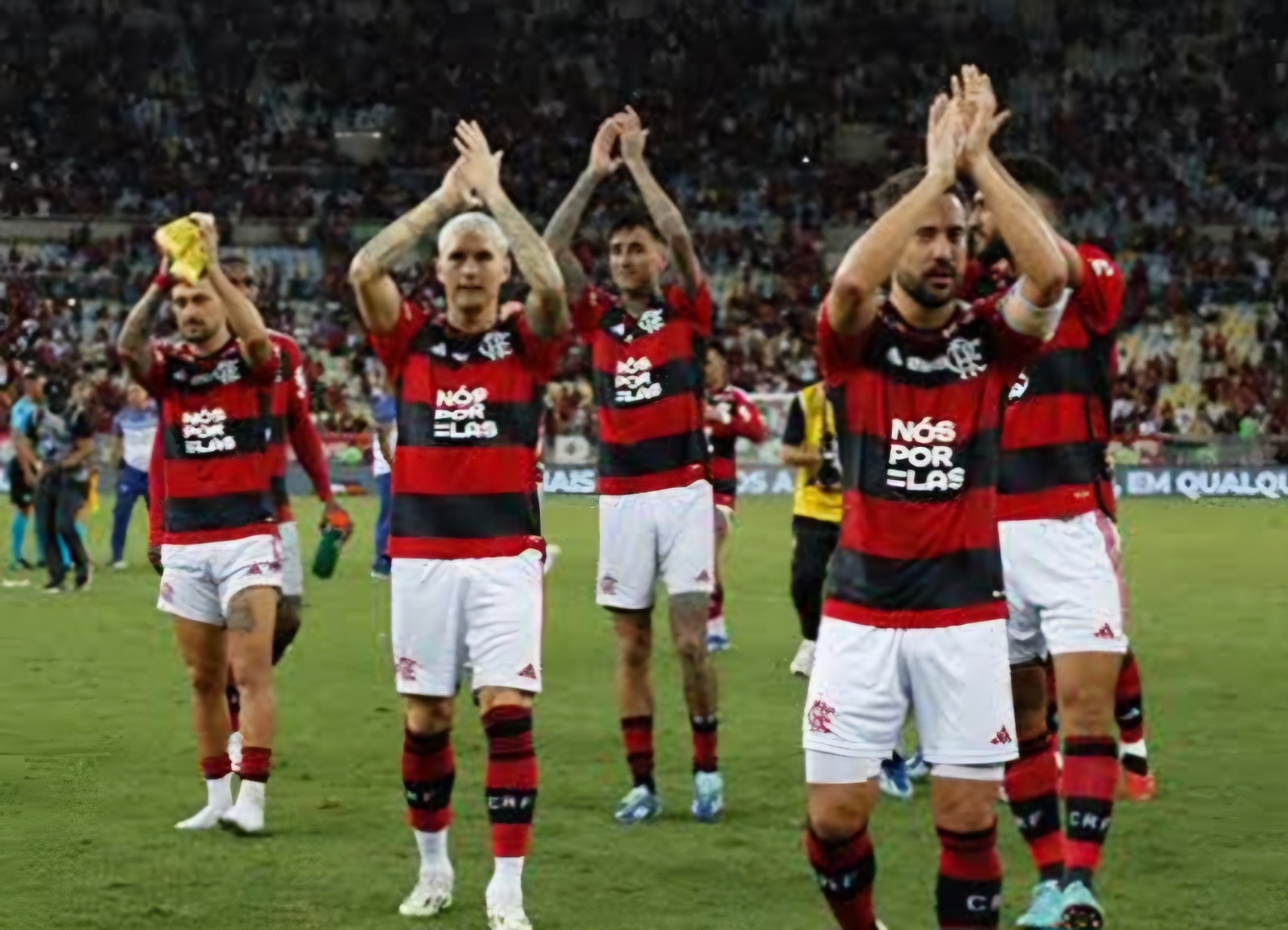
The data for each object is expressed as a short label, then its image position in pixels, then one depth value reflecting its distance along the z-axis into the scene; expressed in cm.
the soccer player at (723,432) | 3075
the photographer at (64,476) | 4291
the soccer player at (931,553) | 1198
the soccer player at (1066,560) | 1509
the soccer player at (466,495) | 1532
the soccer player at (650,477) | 1947
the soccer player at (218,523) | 1878
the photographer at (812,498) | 2461
